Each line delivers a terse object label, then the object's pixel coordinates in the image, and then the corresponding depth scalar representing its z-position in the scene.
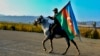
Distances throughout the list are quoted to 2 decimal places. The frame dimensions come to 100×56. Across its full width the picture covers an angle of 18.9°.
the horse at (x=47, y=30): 14.30
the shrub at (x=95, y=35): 25.42
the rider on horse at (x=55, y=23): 14.27
